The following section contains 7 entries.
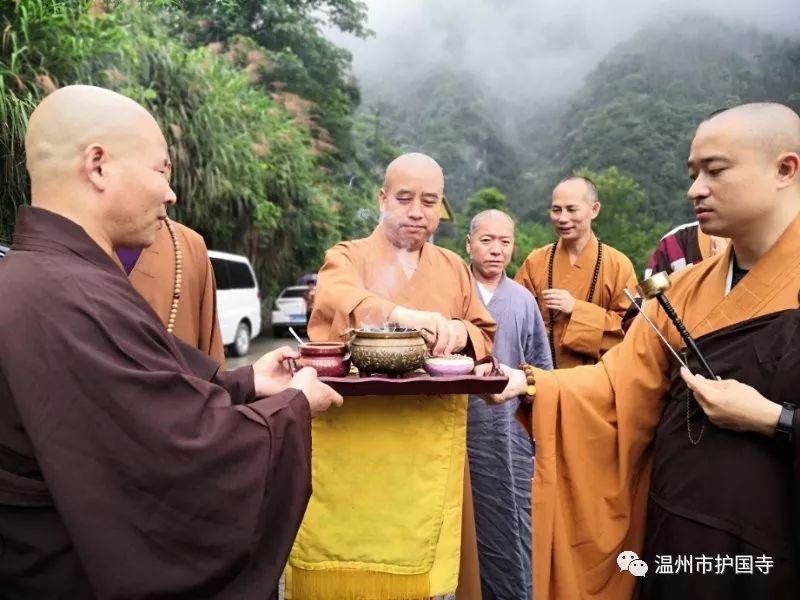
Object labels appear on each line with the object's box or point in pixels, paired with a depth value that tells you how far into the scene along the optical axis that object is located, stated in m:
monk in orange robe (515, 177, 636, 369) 4.32
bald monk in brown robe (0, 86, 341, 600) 1.43
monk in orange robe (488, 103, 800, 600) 1.89
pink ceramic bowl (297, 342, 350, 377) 2.13
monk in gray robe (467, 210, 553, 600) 3.31
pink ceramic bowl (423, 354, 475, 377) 2.11
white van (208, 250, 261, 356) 12.66
